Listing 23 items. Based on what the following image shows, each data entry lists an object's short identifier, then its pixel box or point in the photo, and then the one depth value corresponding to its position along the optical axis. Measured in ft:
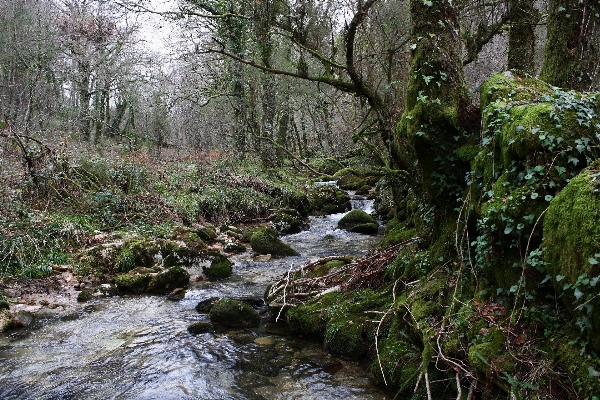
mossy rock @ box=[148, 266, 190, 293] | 28.99
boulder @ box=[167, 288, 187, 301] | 27.53
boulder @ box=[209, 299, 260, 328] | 23.06
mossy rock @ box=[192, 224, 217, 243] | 40.27
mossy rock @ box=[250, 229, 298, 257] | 37.91
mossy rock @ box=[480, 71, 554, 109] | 15.07
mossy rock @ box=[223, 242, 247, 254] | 39.40
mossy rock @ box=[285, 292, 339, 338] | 21.11
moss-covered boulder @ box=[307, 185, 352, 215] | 60.49
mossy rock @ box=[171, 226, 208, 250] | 36.52
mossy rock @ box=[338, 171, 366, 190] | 78.95
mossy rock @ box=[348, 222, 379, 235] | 45.91
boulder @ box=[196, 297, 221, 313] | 25.29
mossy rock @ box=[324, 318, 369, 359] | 18.93
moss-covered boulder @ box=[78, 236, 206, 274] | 31.14
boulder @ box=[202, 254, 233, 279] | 32.19
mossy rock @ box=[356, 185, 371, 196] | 73.27
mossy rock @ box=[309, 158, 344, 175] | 74.90
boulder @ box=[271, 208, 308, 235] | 48.26
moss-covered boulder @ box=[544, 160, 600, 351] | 9.50
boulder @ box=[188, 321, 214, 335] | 22.24
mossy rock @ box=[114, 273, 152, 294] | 28.66
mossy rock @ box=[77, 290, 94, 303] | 26.63
